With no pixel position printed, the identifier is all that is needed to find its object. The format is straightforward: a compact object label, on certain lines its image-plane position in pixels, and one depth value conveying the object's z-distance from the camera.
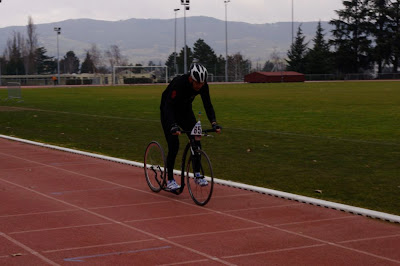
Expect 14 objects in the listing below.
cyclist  8.14
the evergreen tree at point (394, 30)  107.19
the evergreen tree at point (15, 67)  146.12
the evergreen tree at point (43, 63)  170.75
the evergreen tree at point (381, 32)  108.38
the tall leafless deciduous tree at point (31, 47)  160.70
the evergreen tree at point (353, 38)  110.06
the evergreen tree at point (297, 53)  109.62
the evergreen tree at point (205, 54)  146.62
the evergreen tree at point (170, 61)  174.41
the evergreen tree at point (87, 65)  186.12
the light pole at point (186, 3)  92.36
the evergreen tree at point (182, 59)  143.02
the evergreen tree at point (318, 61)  105.12
